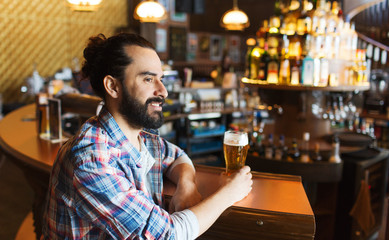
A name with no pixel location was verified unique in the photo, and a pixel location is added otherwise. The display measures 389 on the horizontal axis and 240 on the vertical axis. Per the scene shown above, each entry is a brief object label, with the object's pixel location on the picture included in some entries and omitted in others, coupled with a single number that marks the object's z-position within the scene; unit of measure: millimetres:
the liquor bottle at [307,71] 3314
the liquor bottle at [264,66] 3645
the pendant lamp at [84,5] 4234
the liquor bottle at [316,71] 3361
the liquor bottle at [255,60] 3730
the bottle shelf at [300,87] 3318
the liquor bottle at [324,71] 3361
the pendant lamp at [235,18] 5844
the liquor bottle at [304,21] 3449
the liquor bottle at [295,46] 3510
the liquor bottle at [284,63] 3478
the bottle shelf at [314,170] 3150
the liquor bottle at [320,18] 3419
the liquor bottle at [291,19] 3527
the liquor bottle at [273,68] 3523
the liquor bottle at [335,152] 3180
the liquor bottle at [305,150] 3295
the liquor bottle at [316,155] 3297
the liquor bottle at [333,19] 3414
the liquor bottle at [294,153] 3381
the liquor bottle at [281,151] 3391
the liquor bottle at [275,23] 3623
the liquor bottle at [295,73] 3398
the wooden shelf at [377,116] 5457
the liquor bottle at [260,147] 3523
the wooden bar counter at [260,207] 1199
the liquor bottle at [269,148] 3416
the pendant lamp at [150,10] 4434
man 1064
